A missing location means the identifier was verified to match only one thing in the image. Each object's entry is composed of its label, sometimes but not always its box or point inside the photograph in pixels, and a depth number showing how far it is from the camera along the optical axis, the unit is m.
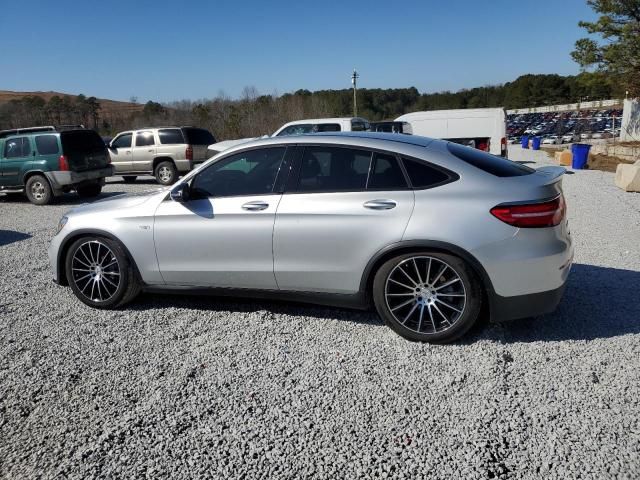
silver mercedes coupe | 3.49
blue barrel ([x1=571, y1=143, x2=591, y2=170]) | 18.48
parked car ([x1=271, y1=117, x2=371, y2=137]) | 14.03
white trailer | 16.55
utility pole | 39.78
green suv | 11.80
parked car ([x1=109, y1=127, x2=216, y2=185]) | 15.70
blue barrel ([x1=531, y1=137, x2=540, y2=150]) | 33.84
